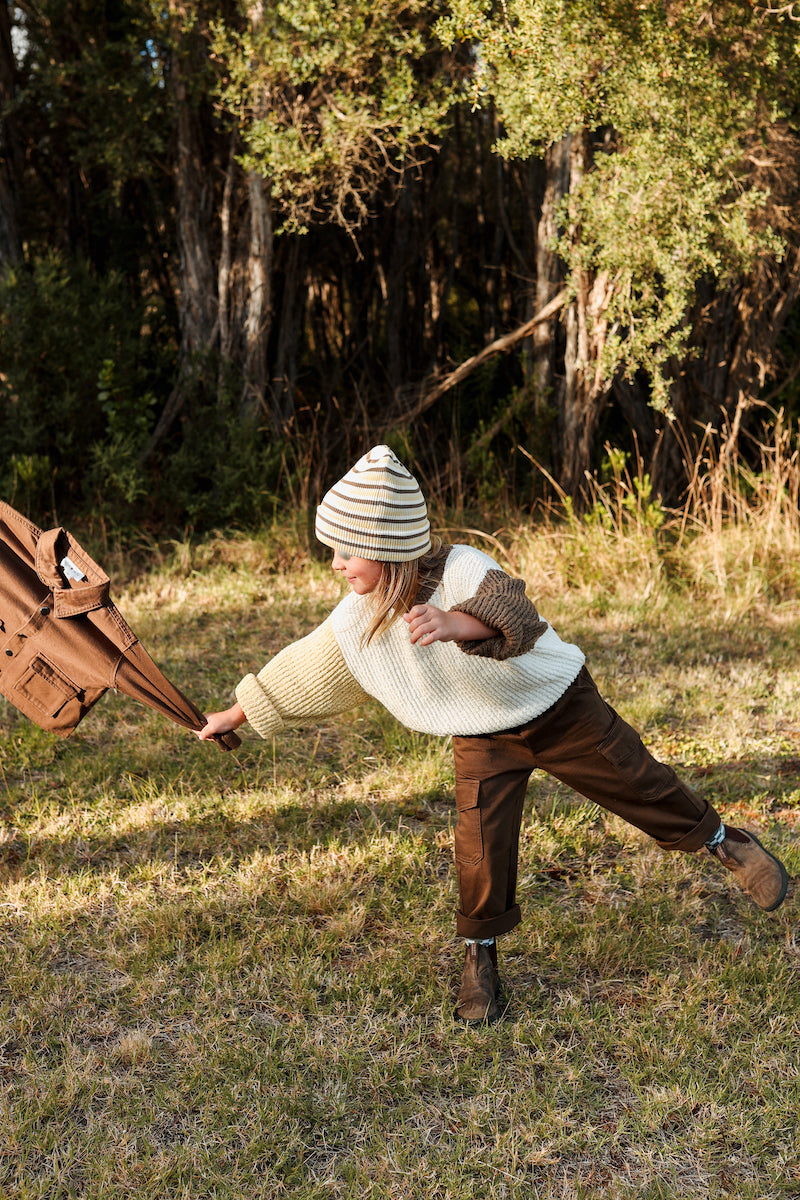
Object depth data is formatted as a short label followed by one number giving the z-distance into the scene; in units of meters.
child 2.39
